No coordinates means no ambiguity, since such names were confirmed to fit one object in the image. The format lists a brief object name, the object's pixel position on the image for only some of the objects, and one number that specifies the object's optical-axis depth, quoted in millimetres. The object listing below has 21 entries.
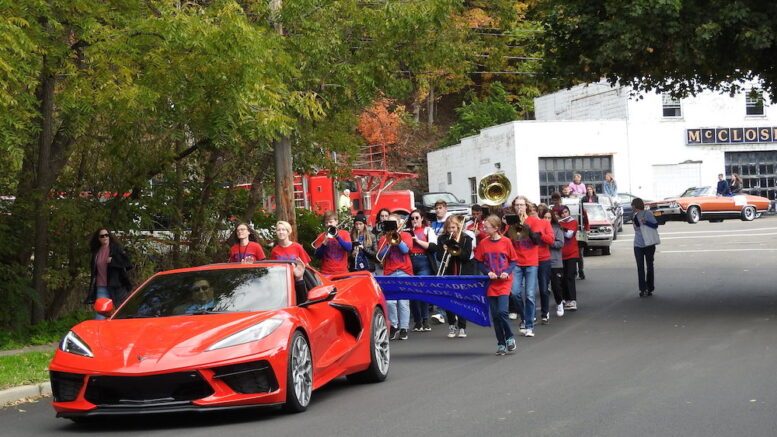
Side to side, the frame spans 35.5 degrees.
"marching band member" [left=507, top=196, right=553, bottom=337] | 16000
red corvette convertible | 9188
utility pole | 19578
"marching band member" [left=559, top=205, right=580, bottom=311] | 19125
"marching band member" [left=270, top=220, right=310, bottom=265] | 14055
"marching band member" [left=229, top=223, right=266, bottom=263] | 15000
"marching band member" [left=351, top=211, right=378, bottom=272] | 17531
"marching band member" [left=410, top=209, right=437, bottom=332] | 17062
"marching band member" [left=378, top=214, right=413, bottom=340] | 16375
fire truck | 33062
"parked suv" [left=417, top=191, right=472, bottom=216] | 43041
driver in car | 10344
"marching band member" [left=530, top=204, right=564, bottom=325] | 17719
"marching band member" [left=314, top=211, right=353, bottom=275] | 16125
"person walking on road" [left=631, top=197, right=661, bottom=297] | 21109
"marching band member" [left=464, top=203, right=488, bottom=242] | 19109
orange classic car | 43344
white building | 50188
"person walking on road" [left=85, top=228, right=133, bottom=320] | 16922
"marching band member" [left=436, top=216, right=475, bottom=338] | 16891
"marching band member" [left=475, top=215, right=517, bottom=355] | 14000
